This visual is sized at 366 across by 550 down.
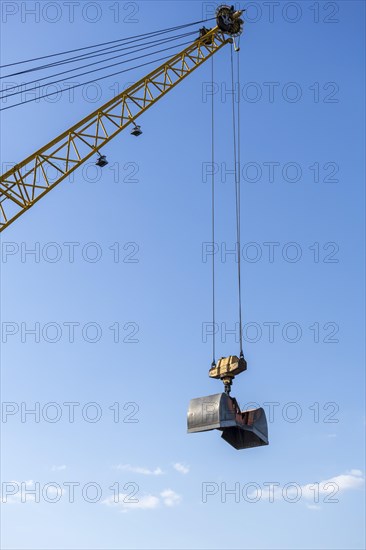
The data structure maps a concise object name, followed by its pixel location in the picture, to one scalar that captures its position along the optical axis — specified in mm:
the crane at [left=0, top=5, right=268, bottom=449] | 24703
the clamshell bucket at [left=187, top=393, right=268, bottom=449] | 24406
